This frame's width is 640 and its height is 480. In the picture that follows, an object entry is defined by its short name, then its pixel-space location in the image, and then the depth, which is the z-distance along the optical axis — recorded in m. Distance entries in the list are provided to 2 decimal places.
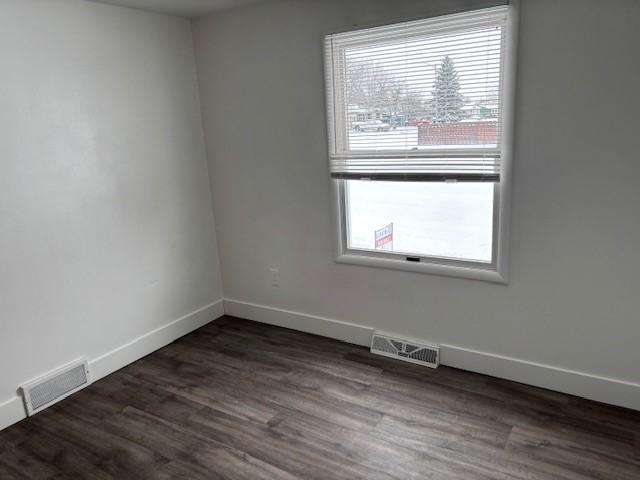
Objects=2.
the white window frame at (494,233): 2.52
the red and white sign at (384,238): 3.21
